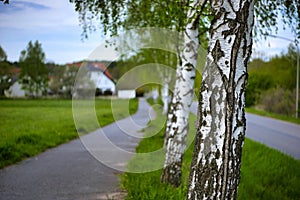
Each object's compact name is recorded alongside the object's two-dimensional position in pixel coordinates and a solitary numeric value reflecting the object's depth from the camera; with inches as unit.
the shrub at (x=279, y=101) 1277.1
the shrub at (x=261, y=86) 1403.3
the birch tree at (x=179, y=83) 280.7
